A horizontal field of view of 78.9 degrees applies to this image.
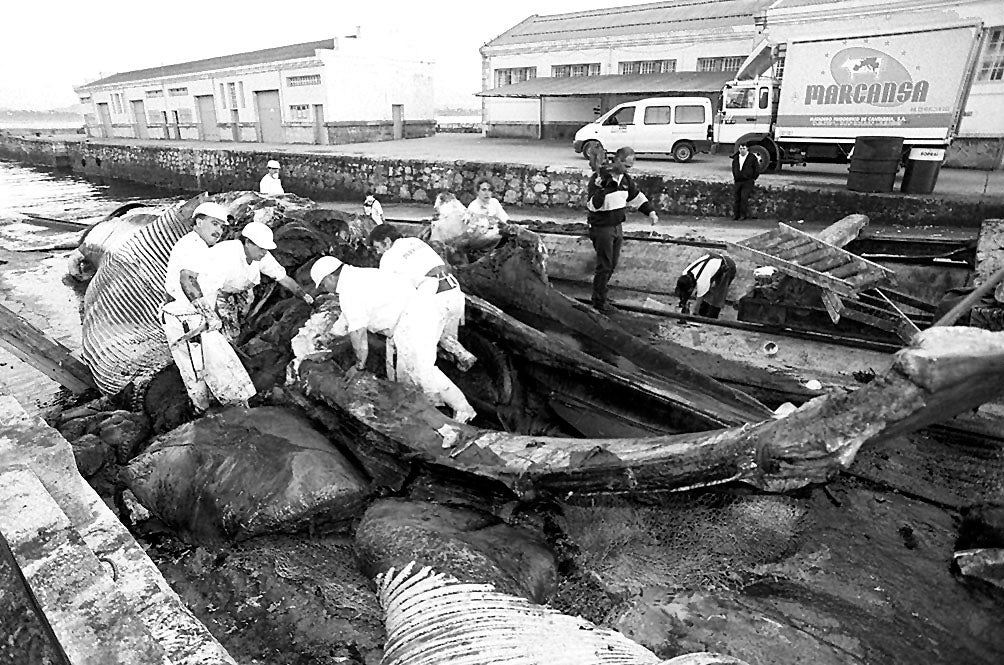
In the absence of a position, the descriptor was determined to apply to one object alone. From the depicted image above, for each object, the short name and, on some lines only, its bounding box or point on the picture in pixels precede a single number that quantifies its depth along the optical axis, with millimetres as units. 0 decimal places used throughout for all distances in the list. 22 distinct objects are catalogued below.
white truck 9984
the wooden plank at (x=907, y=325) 4562
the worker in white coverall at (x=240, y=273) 4562
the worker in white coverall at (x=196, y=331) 4297
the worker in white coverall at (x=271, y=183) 10570
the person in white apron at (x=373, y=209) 9055
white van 14945
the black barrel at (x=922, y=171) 9508
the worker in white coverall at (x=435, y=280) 4004
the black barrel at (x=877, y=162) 9391
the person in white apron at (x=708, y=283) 5945
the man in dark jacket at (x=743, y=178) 9781
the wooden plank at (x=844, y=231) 6176
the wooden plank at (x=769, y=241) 5504
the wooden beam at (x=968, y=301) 3637
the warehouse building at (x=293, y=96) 22703
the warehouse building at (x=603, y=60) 18812
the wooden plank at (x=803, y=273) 4777
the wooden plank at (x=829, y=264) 5102
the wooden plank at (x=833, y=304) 4977
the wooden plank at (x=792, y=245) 5364
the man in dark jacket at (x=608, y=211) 6043
